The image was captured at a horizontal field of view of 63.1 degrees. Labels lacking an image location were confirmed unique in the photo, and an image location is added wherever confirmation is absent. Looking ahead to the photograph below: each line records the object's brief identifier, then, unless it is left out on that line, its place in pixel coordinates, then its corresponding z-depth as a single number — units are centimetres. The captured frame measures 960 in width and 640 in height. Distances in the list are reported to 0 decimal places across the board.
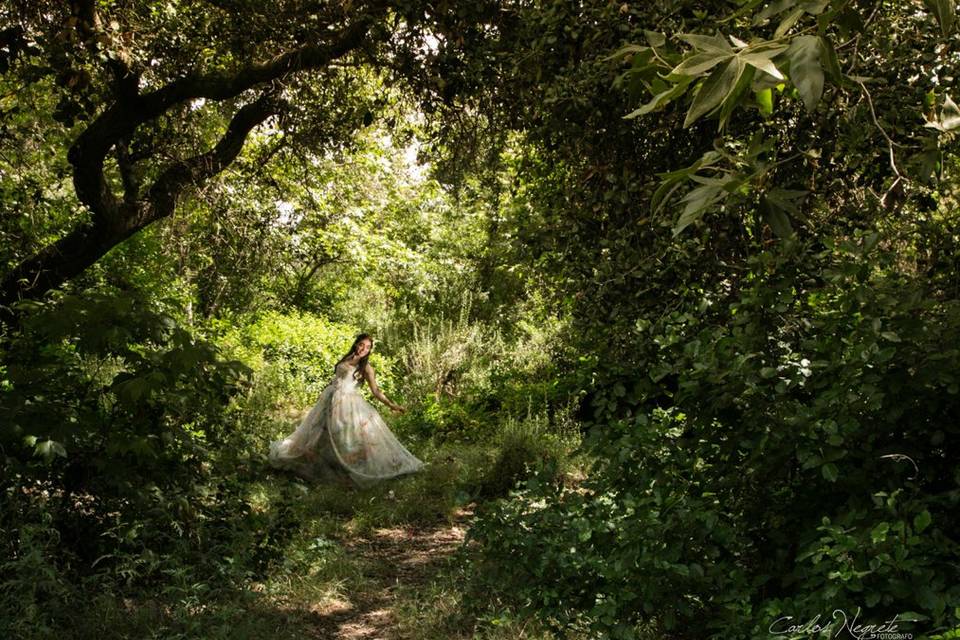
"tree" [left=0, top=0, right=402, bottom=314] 500
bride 824
